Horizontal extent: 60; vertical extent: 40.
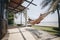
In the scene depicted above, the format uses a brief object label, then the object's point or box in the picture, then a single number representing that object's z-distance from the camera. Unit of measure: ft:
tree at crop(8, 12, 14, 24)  24.07
